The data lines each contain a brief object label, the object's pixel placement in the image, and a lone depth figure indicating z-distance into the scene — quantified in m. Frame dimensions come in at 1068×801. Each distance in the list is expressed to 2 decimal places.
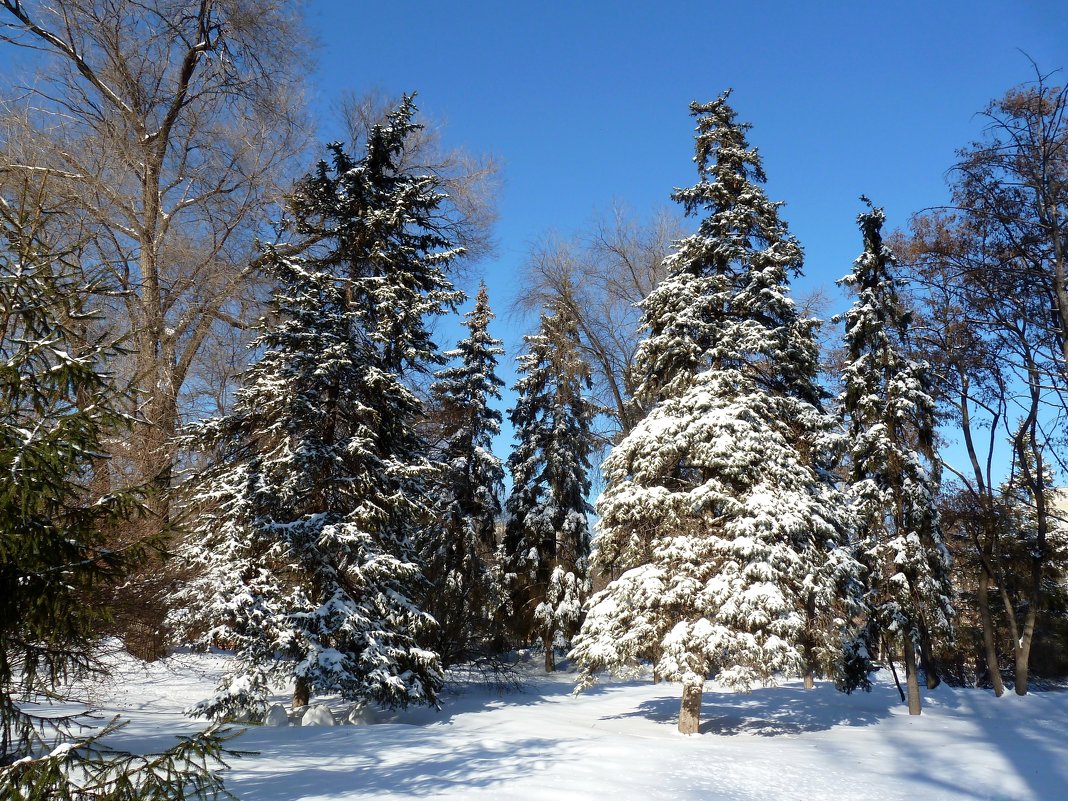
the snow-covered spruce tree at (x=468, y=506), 16.44
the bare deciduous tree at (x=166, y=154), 14.41
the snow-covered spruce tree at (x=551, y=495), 22.56
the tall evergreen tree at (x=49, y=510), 3.91
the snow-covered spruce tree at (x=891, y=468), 15.91
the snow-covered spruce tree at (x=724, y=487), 11.50
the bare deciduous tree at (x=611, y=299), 22.95
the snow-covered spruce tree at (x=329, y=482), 11.21
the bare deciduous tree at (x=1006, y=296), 10.97
